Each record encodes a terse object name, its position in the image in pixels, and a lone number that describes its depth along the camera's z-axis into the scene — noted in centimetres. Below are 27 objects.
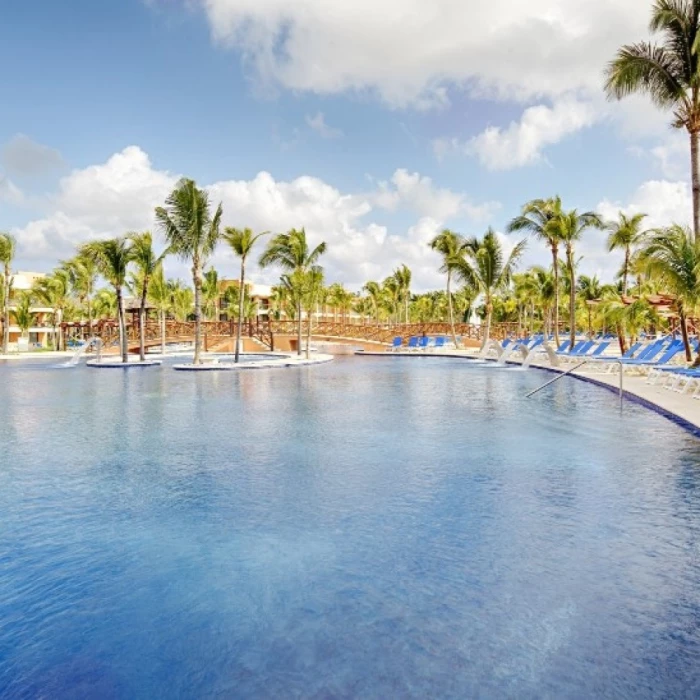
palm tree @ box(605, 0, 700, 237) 1634
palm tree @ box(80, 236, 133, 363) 2858
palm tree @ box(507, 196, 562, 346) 3182
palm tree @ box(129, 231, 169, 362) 2909
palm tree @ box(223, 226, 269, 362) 2775
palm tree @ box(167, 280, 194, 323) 6206
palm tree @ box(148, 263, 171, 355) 3659
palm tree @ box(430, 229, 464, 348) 3881
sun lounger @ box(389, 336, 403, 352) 4391
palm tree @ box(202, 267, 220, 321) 6000
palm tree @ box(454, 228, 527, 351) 3572
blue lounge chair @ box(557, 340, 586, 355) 2430
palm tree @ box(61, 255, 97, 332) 5059
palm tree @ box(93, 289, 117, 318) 6388
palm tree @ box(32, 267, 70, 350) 5291
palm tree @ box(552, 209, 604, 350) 3045
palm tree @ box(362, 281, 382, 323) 8388
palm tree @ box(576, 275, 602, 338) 5290
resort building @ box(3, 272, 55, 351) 6390
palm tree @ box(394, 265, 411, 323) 5803
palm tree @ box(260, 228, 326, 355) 3116
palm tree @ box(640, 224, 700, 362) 1523
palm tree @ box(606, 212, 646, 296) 3366
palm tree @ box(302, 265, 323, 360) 3153
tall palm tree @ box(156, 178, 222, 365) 2583
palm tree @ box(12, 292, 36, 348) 5297
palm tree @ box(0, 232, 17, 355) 3941
